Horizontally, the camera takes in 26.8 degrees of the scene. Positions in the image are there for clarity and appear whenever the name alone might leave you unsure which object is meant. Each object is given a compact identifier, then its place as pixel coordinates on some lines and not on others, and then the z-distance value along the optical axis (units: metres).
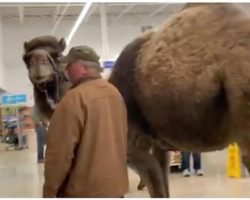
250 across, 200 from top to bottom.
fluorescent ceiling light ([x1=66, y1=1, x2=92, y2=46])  9.67
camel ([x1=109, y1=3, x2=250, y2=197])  2.70
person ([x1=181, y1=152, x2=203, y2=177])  6.91
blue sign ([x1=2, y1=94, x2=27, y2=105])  14.16
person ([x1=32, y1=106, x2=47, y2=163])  9.10
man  2.17
